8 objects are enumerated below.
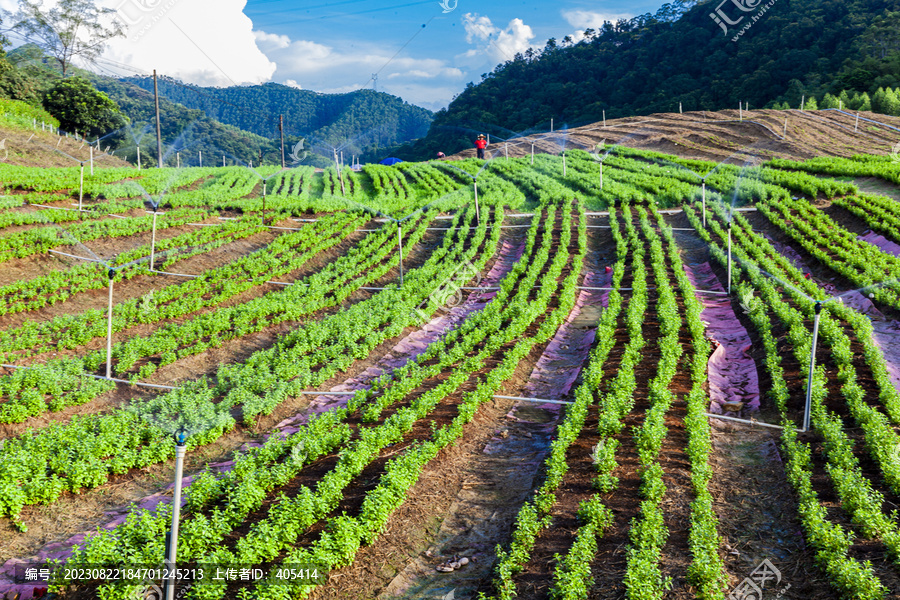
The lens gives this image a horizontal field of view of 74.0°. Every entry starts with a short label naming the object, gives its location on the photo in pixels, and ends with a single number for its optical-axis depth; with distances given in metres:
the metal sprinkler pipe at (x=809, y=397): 9.59
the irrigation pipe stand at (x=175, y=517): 5.12
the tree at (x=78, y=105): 52.56
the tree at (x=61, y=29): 59.53
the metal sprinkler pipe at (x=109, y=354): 11.15
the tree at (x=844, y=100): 49.10
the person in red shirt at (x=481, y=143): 38.81
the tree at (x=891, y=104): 45.94
